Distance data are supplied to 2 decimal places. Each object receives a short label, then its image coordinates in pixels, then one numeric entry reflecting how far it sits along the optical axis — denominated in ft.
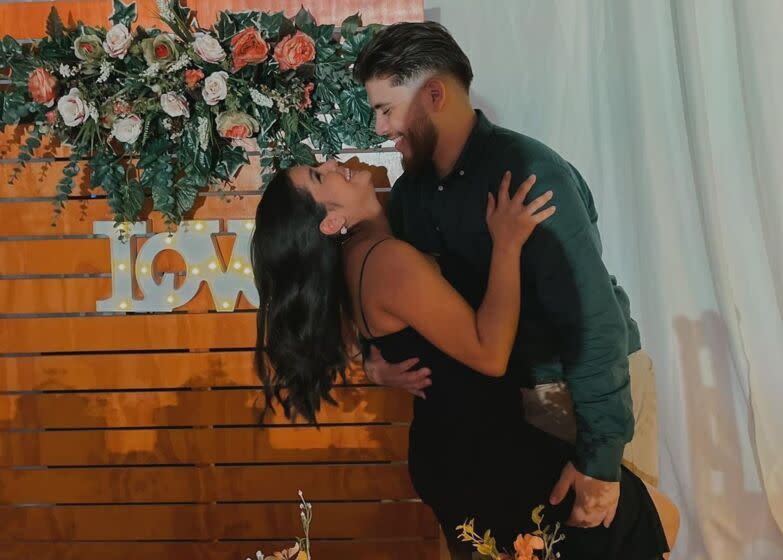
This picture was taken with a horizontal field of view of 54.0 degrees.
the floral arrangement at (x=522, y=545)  3.77
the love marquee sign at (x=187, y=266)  9.11
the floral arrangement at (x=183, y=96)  8.49
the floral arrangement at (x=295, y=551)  4.26
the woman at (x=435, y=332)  5.63
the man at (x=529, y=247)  5.58
